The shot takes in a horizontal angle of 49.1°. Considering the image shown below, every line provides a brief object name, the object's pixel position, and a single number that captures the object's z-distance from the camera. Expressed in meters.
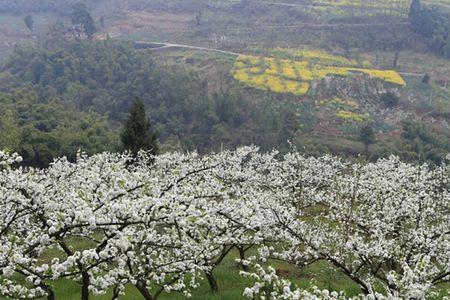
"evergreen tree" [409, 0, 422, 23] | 118.44
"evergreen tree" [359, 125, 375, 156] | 63.56
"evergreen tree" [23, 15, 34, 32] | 150.50
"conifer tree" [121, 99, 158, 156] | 32.72
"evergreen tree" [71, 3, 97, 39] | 126.81
